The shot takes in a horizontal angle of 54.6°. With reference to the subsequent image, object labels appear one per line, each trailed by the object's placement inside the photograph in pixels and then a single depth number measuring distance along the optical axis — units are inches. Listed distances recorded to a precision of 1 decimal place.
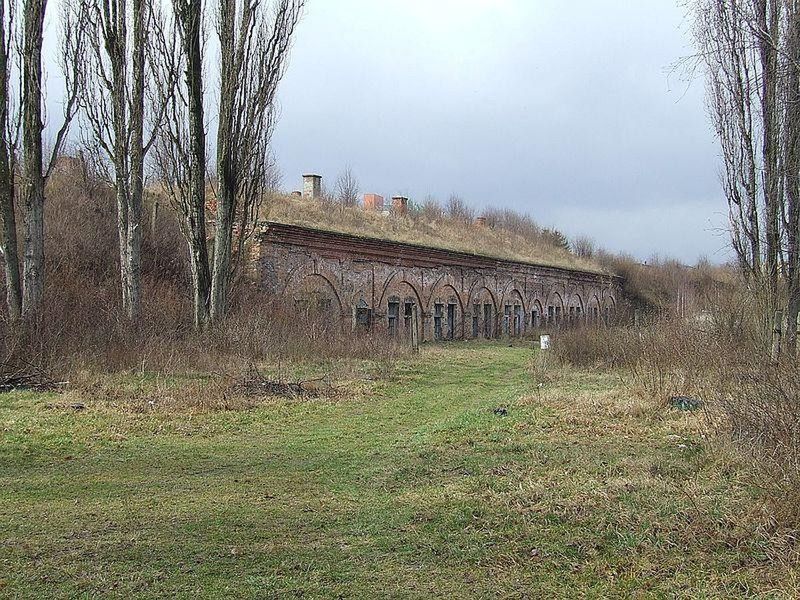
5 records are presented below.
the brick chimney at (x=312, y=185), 1247.5
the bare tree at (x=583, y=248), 2066.7
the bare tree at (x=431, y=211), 1468.3
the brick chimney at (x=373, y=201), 1485.5
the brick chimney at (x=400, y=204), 1386.6
